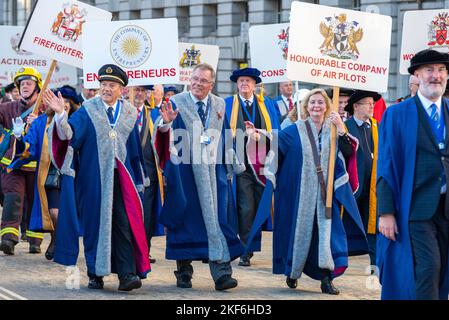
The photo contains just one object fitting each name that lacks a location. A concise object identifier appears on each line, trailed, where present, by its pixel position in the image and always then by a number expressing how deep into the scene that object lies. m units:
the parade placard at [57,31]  12.26
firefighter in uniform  12.65
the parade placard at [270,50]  15.99
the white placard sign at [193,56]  17.28
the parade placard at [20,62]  16.11
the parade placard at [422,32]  12.52
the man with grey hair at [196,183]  10.38
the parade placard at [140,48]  11.36
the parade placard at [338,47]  10.54
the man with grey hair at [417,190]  7.52
